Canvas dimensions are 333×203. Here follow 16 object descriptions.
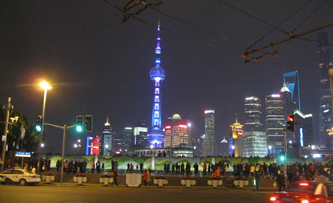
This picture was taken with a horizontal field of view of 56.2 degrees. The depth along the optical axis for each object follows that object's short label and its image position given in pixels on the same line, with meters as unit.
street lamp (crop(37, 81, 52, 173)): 27.93
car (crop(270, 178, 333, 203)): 10.69
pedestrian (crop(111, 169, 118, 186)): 25.77
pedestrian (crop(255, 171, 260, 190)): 25.29
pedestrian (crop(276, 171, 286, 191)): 22.91
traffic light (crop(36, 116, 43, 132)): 26.25
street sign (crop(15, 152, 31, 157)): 29.10
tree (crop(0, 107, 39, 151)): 50.60
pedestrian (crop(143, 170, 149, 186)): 25.99
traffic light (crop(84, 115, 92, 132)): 24.55
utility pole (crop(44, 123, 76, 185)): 27.75
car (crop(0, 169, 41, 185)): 24.30
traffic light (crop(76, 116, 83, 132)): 25.11
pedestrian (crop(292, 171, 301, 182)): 21.15
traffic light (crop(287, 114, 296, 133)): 20.77
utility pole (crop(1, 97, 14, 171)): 29.91
